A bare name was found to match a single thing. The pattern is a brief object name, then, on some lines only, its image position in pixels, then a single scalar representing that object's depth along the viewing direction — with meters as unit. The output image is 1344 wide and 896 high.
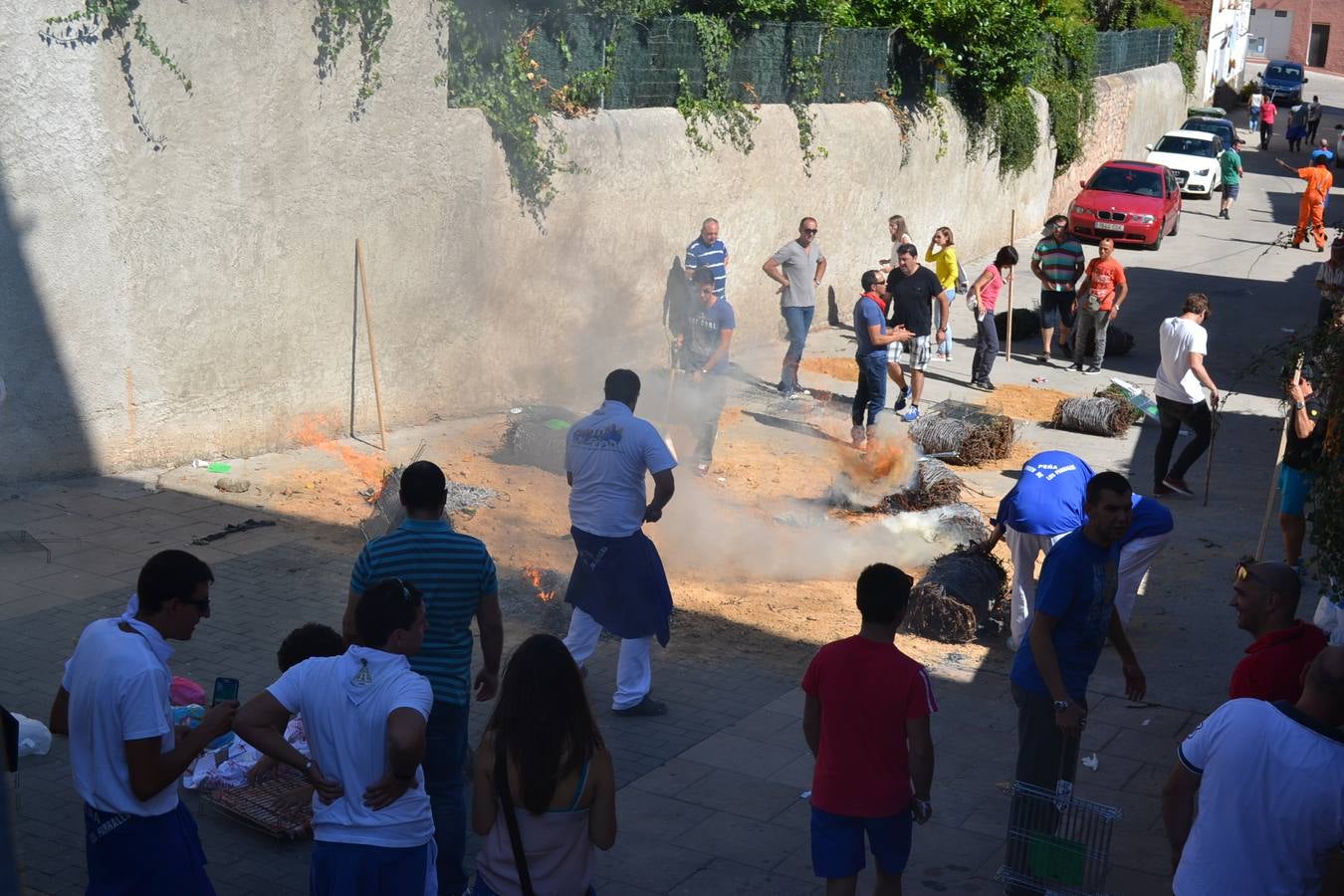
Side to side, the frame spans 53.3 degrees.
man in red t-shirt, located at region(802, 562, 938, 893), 4.58
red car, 25.94
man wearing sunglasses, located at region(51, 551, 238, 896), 3.95
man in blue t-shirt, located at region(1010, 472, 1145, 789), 5.26
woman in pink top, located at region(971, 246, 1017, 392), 15.69
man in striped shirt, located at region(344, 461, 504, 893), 4.97
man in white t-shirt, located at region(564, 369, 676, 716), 6.92
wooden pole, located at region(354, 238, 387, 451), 11.98
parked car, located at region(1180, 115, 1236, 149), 35.75
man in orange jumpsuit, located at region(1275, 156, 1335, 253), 24.58
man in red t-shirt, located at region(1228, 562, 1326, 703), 4.69
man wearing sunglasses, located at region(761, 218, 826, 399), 14.86
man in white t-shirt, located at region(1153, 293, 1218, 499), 11.16
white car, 32.34
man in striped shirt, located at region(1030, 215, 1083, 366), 16.84
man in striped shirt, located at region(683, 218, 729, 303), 14.47
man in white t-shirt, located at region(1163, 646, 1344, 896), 3.81
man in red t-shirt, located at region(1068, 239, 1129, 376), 16.27
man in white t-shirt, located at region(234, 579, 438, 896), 3.96
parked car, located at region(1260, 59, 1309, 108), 54.25
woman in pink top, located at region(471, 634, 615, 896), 3.72
